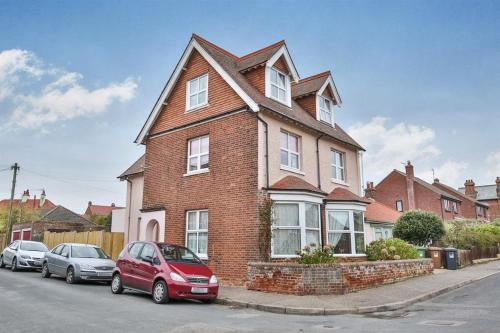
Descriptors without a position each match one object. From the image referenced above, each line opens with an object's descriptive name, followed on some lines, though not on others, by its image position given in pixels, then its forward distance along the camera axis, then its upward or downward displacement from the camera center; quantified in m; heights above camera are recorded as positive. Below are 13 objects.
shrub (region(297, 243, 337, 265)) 12.98 -0.36
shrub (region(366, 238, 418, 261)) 17.36 -0.22
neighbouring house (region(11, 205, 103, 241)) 34.06 +1.36
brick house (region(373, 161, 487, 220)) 48.53 +6.12
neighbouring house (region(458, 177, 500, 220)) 64.38 +8.86
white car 19.98 -0.58
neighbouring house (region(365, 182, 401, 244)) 25.89 +1.54
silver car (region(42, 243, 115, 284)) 15.02 -0.75
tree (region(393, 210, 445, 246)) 27.44 +1.16
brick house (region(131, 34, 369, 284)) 14.93 +3.45
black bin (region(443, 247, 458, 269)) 22.34 -0.69
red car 10.91 -0.83
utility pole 33.69 +4.58
